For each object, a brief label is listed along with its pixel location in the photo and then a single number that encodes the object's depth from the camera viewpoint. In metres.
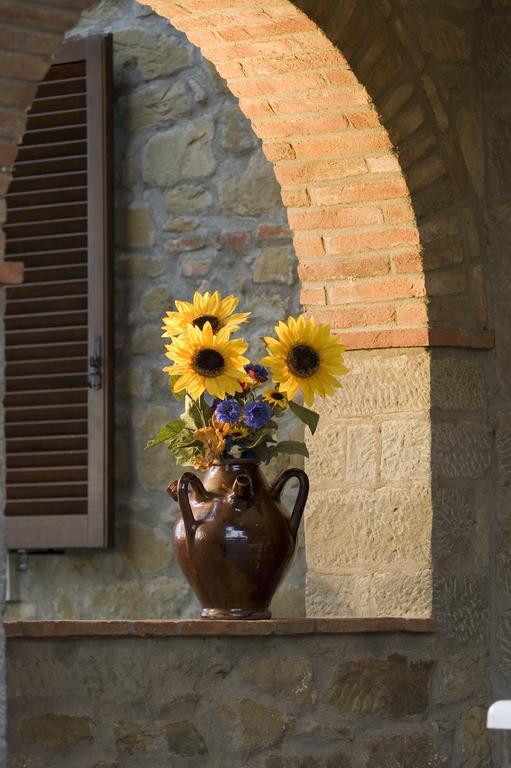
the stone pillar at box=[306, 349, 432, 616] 5.90
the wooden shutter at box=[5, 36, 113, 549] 7.04
